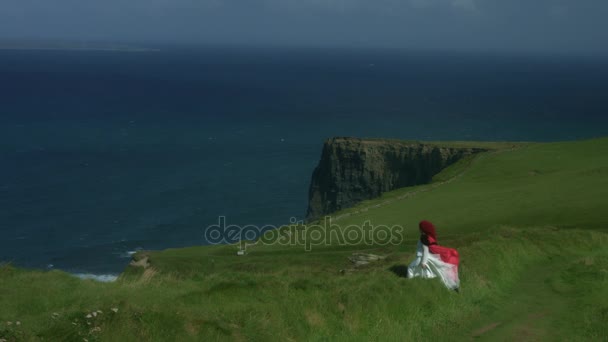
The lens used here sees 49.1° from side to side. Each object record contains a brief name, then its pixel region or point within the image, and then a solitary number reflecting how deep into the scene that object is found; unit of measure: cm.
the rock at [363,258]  1972
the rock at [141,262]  2702
